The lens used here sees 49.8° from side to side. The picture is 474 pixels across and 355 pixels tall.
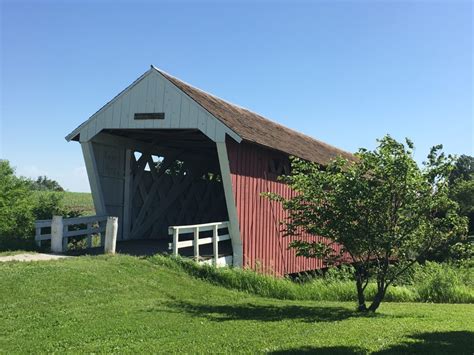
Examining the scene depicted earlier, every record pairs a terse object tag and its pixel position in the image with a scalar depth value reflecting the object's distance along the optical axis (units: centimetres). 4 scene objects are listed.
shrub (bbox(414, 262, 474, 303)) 1225
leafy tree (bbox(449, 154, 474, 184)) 5638
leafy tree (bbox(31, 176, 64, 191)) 8987
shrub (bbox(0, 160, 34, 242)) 1348
